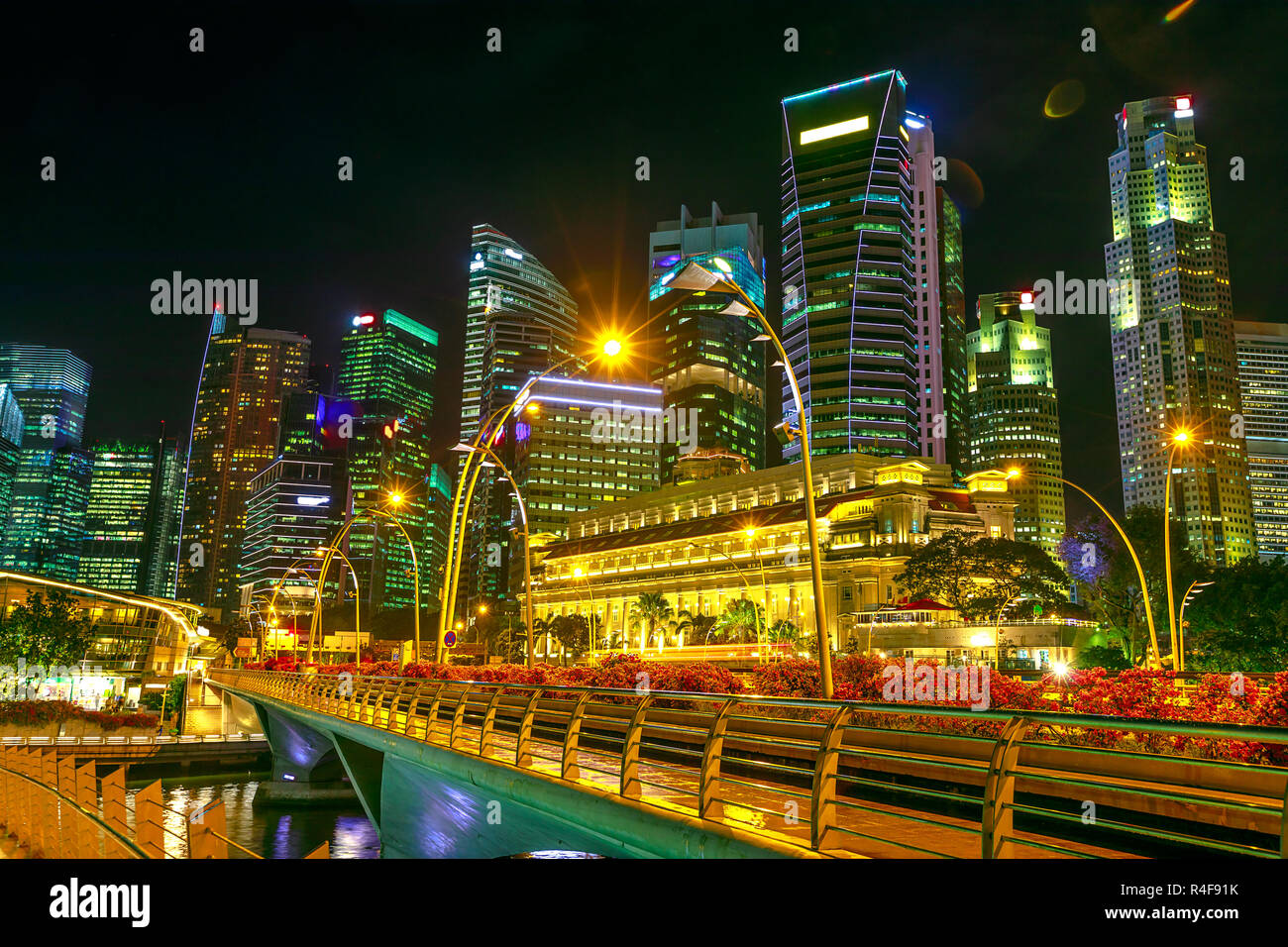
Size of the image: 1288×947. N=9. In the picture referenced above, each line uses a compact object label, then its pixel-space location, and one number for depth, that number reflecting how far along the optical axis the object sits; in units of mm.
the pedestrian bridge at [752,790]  6891
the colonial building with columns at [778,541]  114188
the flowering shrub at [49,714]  58938
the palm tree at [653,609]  122688
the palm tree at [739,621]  105500
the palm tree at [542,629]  132562
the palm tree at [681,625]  116750
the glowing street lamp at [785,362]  19188
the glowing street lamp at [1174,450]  33156
